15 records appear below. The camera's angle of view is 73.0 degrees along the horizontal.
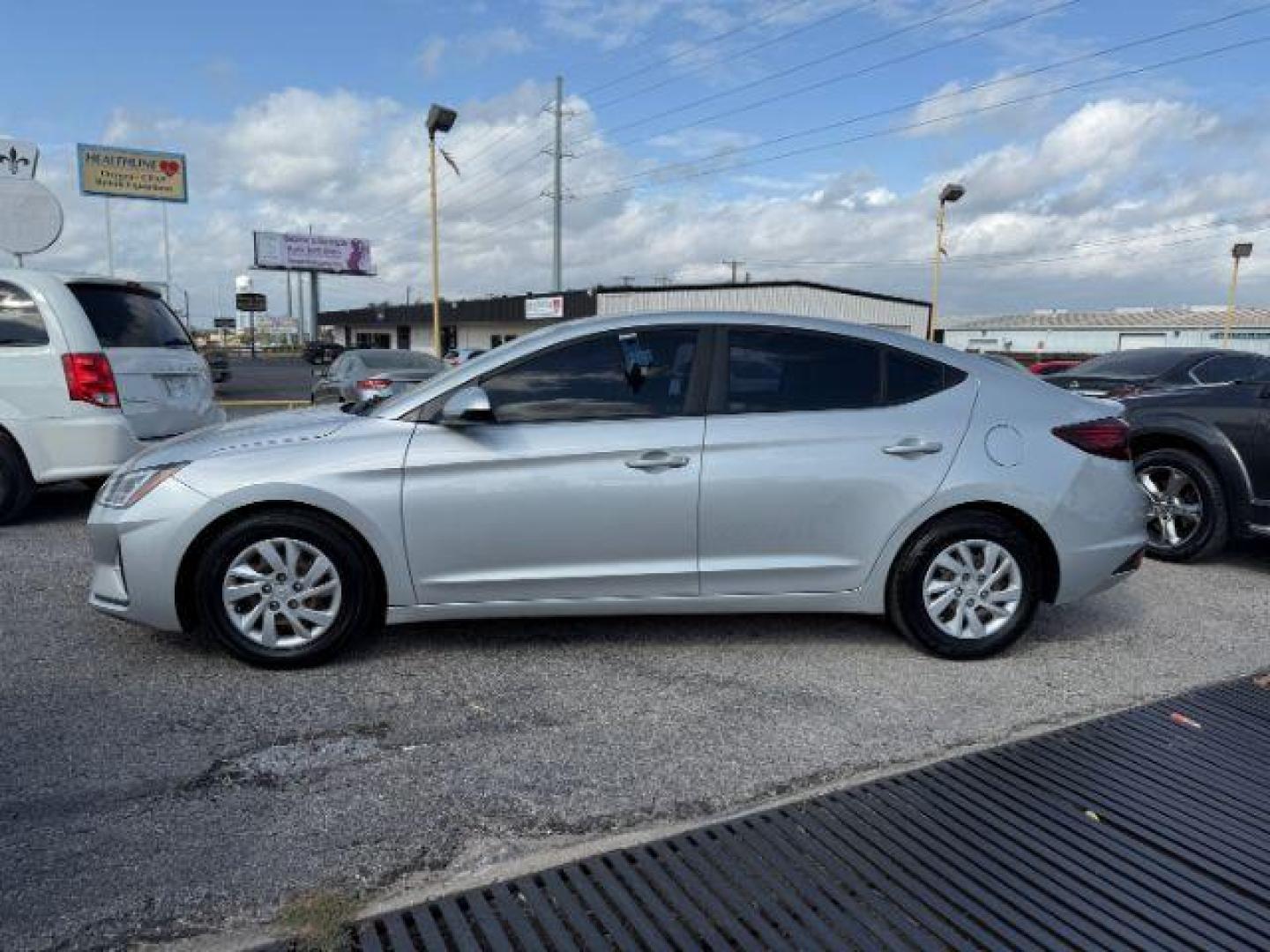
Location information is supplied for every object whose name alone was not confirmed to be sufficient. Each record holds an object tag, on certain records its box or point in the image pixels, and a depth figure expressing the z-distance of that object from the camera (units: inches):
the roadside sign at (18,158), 513.0
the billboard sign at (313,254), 2492.6
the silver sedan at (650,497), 140.4
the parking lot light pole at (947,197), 883.4
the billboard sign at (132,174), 1552.7
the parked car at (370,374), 441.4
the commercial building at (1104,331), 2250.2
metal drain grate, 83.5
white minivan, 227.1
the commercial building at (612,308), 1465.3
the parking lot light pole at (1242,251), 1102.4
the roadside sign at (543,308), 1712.1
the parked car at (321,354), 1093.0
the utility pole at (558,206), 1528.1
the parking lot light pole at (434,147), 629.0
